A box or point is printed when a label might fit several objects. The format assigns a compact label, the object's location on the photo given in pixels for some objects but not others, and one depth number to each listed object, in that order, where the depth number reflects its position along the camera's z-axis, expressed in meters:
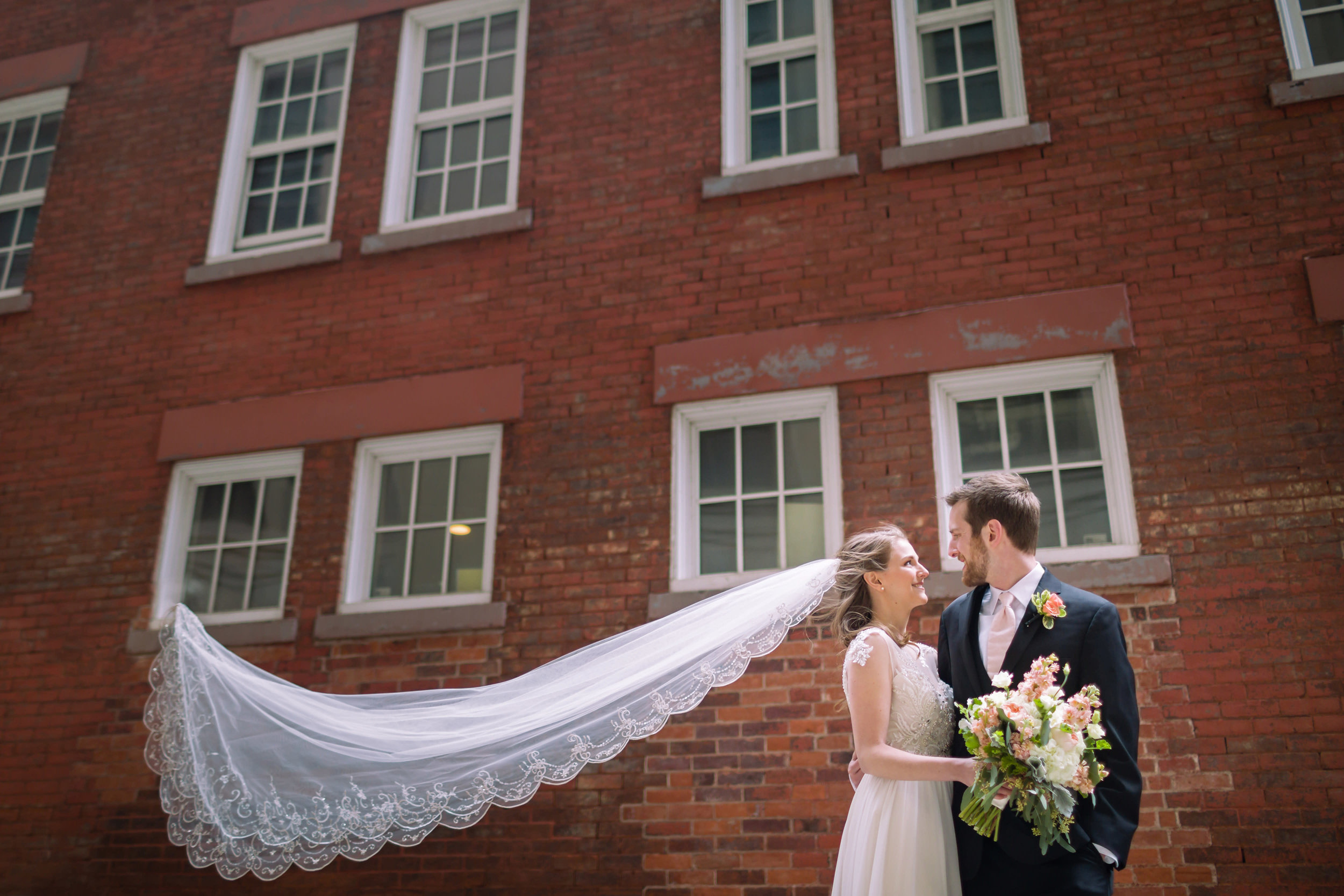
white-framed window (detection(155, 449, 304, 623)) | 7.71
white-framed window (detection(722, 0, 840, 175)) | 7.59
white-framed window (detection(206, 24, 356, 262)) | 8.67
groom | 3.40
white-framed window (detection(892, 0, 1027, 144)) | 7.19
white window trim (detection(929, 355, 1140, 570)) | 6.06
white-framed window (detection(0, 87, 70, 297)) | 9.38
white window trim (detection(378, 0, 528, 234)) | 8.18
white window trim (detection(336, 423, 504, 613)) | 7.23
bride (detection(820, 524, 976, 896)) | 3.76
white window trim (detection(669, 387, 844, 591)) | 6.61
